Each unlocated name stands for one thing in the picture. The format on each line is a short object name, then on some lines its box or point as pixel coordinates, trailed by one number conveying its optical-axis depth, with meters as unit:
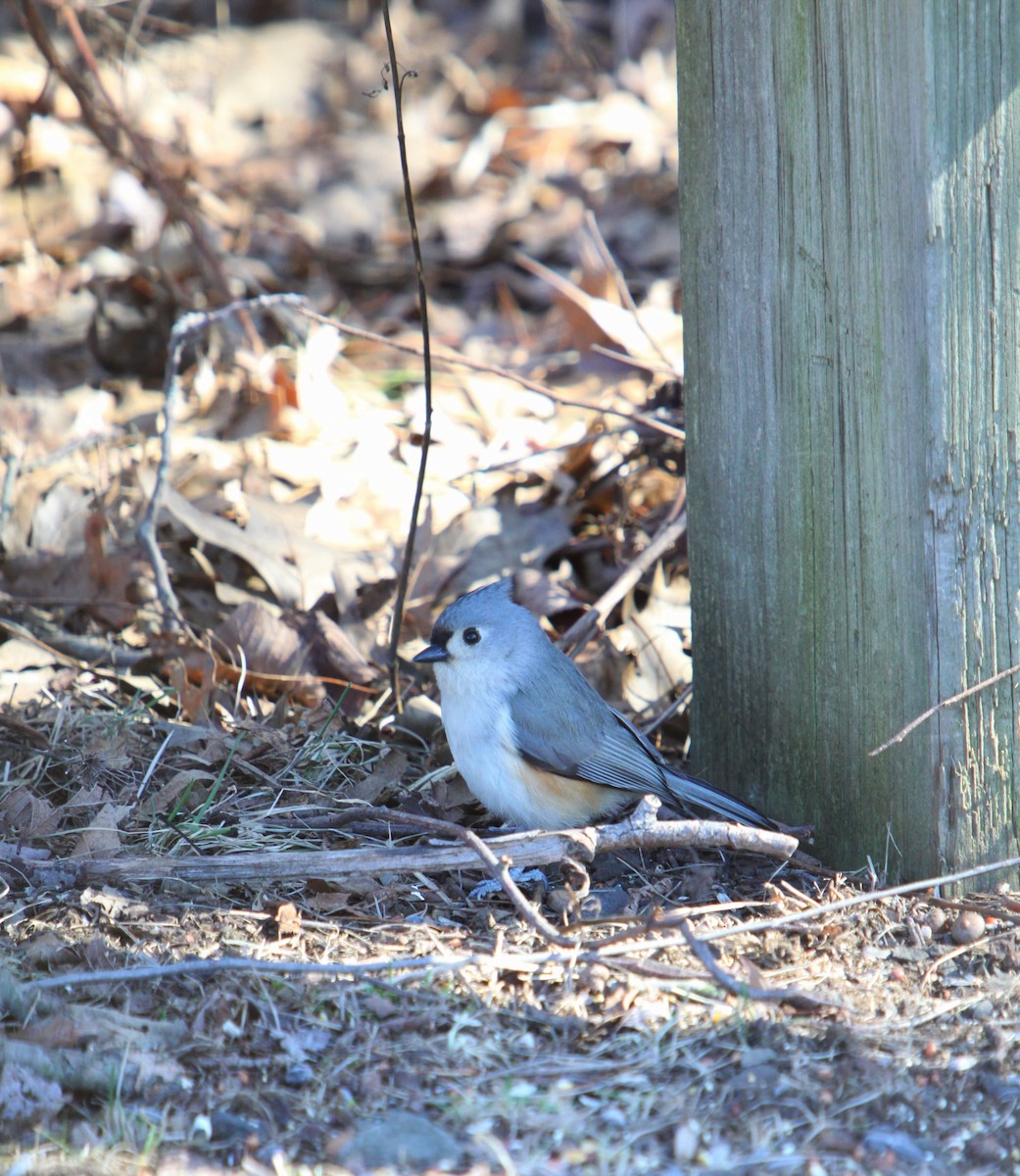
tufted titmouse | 7.57
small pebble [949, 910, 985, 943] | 6.18
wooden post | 5.65
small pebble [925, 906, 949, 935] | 6.29
